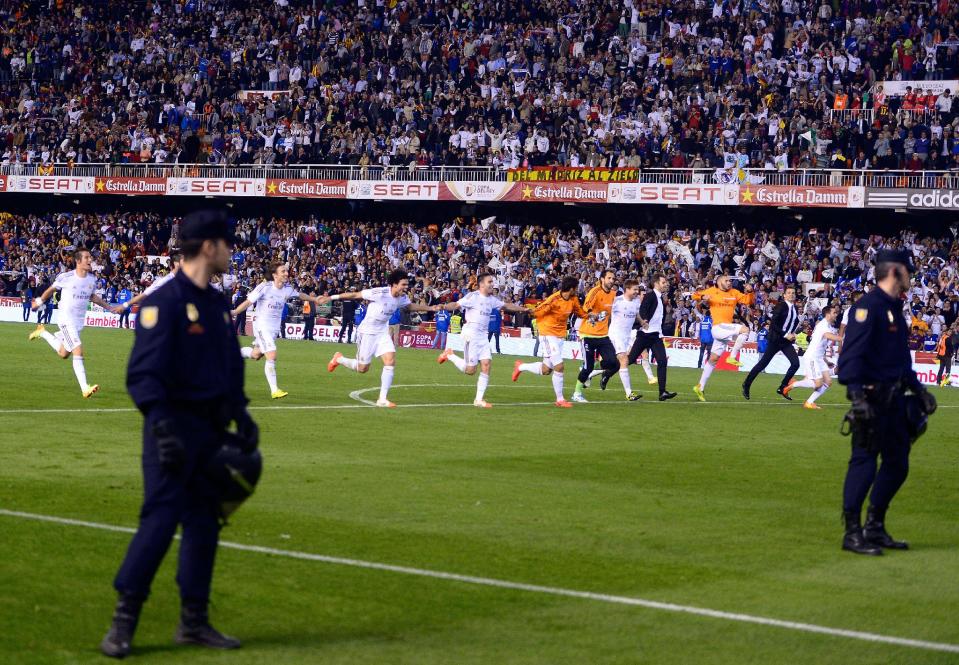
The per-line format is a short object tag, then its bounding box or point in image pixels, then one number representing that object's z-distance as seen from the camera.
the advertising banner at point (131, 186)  55.09
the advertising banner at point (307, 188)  52.00
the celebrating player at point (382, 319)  21.62
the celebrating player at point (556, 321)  23.20
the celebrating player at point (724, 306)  26.75
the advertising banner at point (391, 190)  50.06
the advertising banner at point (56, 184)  56.59
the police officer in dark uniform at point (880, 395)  9.99
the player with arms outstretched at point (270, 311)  22.91
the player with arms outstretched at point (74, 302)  21.64
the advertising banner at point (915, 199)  41.22
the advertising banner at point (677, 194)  44.58
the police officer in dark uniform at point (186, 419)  6.54
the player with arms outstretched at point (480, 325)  22.42
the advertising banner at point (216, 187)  53.31
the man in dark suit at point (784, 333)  26.14
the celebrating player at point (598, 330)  24.05
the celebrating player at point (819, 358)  24.72
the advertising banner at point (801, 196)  43.09
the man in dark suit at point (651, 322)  25.77
